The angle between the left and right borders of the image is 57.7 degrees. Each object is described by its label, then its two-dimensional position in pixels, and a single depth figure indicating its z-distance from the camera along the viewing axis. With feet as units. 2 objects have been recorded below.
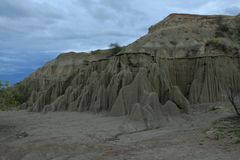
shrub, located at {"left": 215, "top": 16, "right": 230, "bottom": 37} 93.08
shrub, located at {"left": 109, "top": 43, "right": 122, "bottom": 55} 104.97
